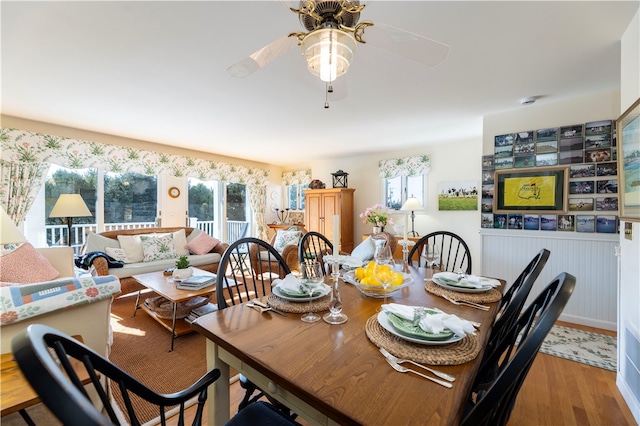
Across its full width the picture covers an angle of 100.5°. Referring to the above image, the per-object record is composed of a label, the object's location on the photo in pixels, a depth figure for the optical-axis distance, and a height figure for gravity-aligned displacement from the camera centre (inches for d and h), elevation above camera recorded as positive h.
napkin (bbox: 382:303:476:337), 34.2 -15.1
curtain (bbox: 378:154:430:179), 182.4 +30.7
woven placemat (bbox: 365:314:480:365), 30.8 -17.3
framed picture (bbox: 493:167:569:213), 109.5 +8.2
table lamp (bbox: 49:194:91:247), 125.0 +1.0
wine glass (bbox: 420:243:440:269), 69.9 -12.3
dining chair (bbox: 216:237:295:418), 46.9 -14.8
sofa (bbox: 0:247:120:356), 47.4 -18.8
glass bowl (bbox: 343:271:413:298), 50.7 -15.4
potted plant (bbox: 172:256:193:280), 108.8 -25.4
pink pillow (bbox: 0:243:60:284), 85.8 -19.2
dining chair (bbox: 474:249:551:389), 36.2 -17.0
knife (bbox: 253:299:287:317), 44.4 -17.0
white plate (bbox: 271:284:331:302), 47.2 -15.6
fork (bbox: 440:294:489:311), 47.4 -17.5
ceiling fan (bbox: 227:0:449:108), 44.2 +30.5
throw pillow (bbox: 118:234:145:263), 147.5 -20.6
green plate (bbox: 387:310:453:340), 33.5 -15.9
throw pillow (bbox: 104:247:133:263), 139.9 -23.1
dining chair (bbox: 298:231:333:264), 72.3 -10.4
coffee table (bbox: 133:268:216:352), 92.0 -29.9
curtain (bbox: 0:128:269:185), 131.3 +31.7
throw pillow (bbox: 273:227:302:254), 179.1 -19.7
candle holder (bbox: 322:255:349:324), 41.5 -15.6
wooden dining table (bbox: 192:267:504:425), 24.1 -17.7
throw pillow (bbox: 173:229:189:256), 166.1 -21.1
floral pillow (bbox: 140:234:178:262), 150.9 -22.3
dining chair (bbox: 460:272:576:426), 21.4 -13.4
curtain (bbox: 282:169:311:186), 247.1 +30.5
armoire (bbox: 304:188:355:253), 201.6 -0.6
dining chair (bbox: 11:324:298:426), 14.7 -11.4
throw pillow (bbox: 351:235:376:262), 113.9 -18.5
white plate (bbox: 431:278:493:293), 52.9 -16.1
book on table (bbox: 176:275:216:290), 99.0 -27.8
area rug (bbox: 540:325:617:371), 83.5 -47.3
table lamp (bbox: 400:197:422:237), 165.9 +2.6
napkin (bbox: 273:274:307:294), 48.7 -14.3
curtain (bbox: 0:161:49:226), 129.0 +11.9
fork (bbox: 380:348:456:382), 27.8 -17.6
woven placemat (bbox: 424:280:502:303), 50.3 -17.0
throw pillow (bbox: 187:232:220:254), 168.4 -22.0
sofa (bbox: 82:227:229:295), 129.5 -23.8
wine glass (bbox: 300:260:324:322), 47.5 -12.3
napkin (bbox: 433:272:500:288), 54.8 -15.5
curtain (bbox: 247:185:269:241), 239.0 +4.1
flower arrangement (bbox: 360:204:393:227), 181.5 -4.9
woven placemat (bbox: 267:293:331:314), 44.5 -16.6
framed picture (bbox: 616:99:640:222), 61.9 +11.7
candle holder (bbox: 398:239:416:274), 59.5 -13.1
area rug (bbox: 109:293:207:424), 70.6 -46.5
